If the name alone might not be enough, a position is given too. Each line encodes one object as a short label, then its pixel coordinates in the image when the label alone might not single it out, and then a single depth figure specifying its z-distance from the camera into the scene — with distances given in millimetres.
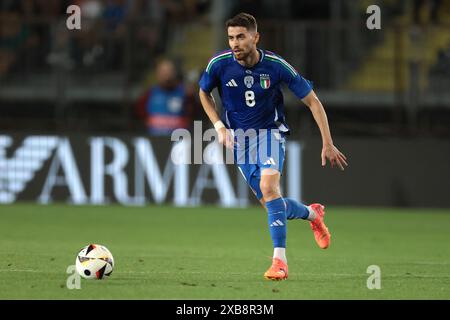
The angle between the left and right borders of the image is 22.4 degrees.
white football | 9039
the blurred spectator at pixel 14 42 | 18797
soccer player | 9633
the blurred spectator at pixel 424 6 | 20158
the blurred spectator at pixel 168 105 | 18359
